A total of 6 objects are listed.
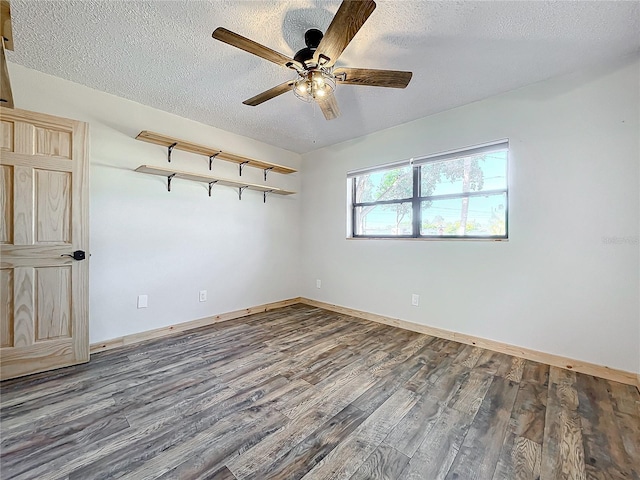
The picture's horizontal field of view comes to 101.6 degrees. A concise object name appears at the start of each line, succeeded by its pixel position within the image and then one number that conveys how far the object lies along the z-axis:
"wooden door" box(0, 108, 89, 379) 1.92
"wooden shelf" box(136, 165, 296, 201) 2.67
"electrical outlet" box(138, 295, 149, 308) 2.66
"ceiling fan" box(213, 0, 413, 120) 1.28
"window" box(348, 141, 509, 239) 2.58
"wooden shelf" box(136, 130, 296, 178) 2.61
